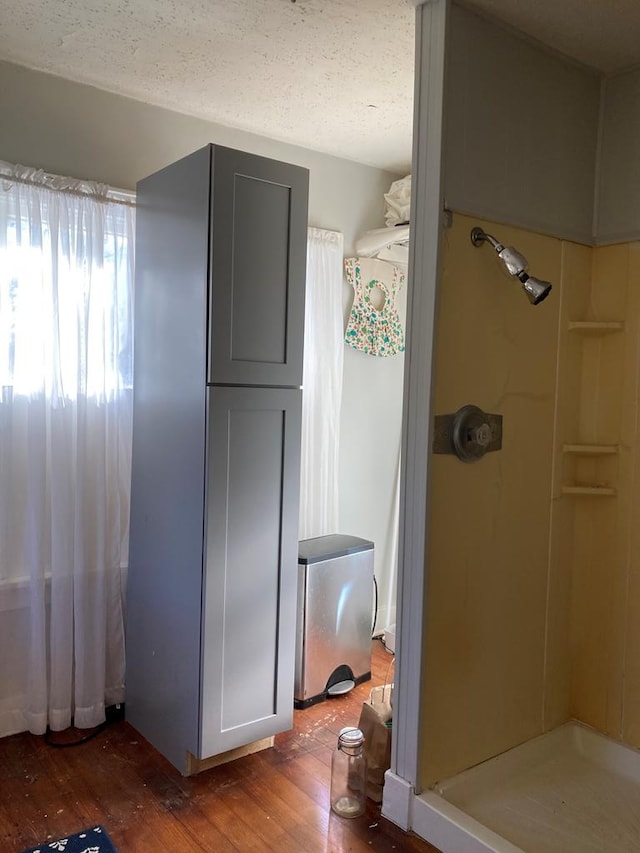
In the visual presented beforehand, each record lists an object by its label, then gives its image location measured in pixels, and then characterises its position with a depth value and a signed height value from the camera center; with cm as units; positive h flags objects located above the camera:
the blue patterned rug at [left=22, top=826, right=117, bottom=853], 196 -129
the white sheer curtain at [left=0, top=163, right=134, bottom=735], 251 -19
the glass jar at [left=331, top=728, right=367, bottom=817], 222 -120
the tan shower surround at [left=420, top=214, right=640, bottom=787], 215 -38
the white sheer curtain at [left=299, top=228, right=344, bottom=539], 333 +5
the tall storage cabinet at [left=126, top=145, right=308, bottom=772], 229 -19
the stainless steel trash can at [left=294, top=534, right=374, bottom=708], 291 -95
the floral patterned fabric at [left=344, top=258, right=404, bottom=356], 351 +44
